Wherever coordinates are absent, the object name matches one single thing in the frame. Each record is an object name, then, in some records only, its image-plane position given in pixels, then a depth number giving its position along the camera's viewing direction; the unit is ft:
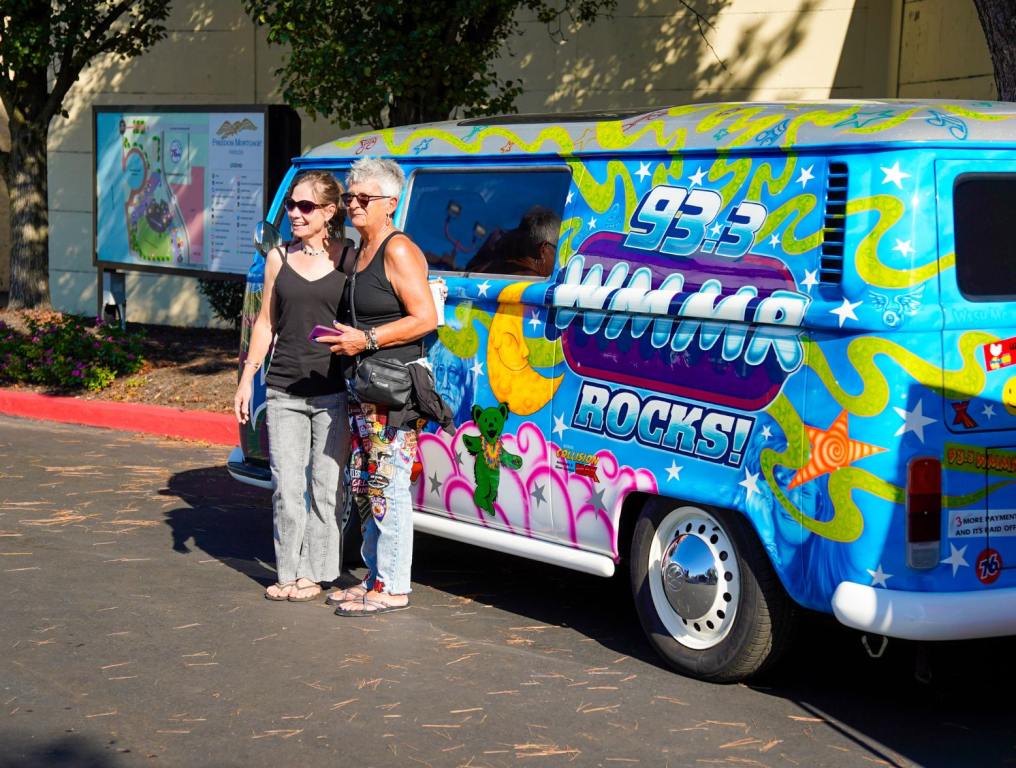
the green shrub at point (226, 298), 50.65
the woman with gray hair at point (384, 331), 20.11
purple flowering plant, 42.32
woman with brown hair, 21.25
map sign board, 42.83
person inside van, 20.22
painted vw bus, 15.97
